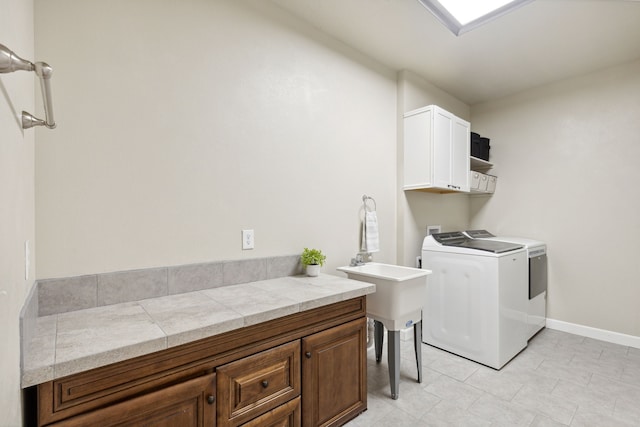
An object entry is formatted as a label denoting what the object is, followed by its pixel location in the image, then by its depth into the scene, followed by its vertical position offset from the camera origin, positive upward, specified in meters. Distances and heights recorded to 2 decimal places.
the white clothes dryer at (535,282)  2.90 -0.71
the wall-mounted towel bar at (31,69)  0.54 +0.28
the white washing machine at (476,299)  2.42 -0.74
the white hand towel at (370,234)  2.56 -0.19
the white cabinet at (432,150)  2.77 +0.56
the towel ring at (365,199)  2.64 +0.10
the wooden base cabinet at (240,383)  0.95 -0.65
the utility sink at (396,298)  2.01 -0.59
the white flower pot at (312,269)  2.06 -0.39
